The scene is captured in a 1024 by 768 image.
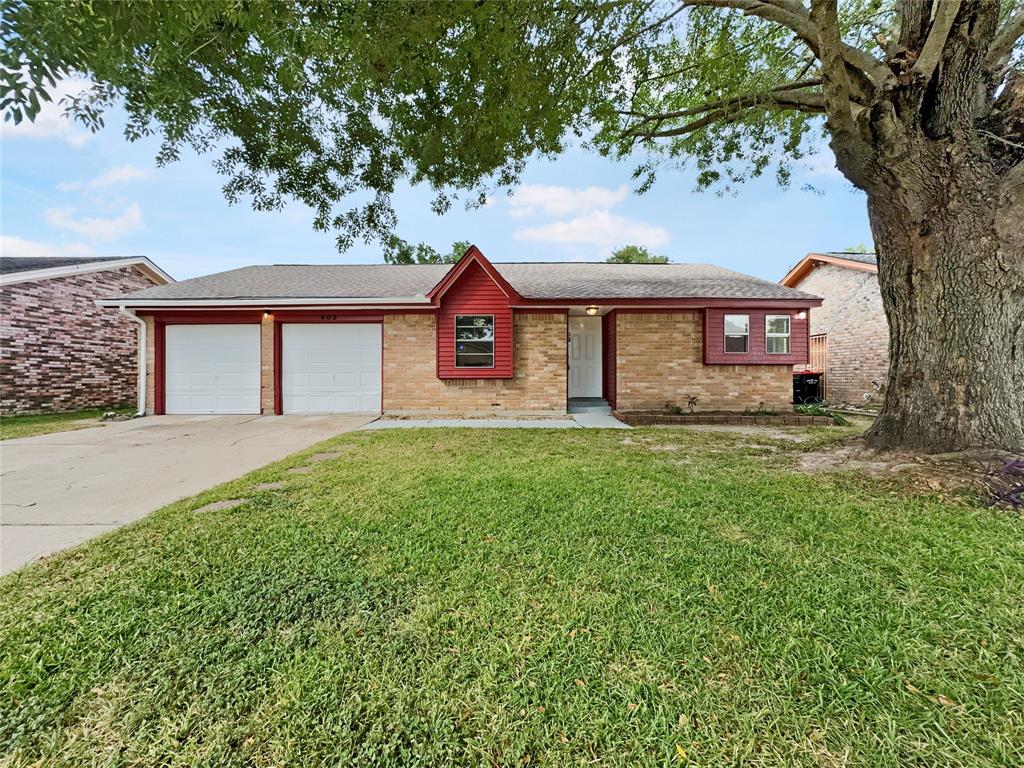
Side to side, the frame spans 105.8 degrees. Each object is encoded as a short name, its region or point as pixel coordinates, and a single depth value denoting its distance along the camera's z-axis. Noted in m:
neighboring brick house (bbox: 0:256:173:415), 10.55
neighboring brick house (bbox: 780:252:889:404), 12.27
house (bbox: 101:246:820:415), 9.89
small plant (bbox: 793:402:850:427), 8.74
